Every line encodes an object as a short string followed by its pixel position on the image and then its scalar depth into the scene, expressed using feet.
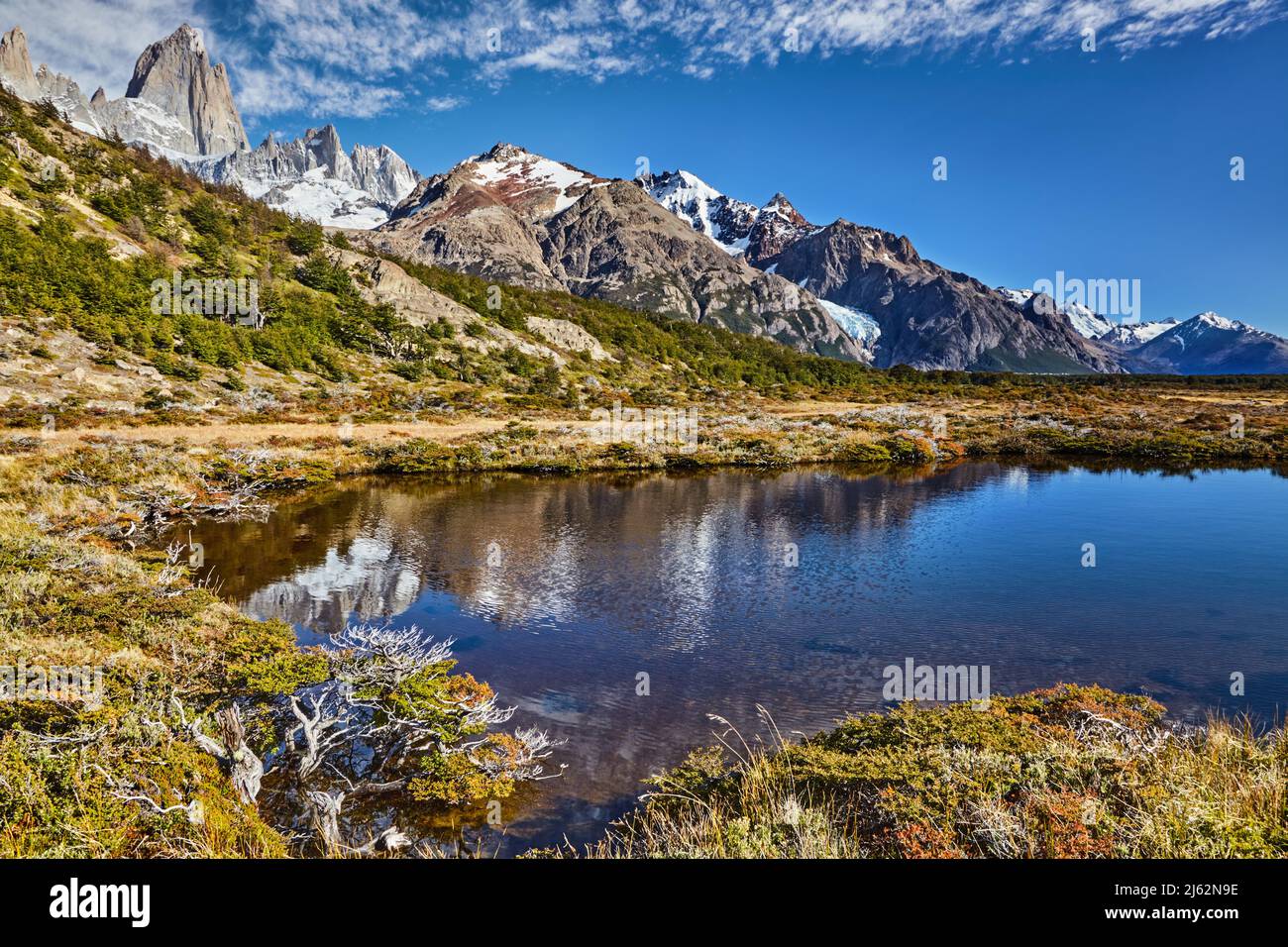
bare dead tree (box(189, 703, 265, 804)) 25.59
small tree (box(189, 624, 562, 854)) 26.20
